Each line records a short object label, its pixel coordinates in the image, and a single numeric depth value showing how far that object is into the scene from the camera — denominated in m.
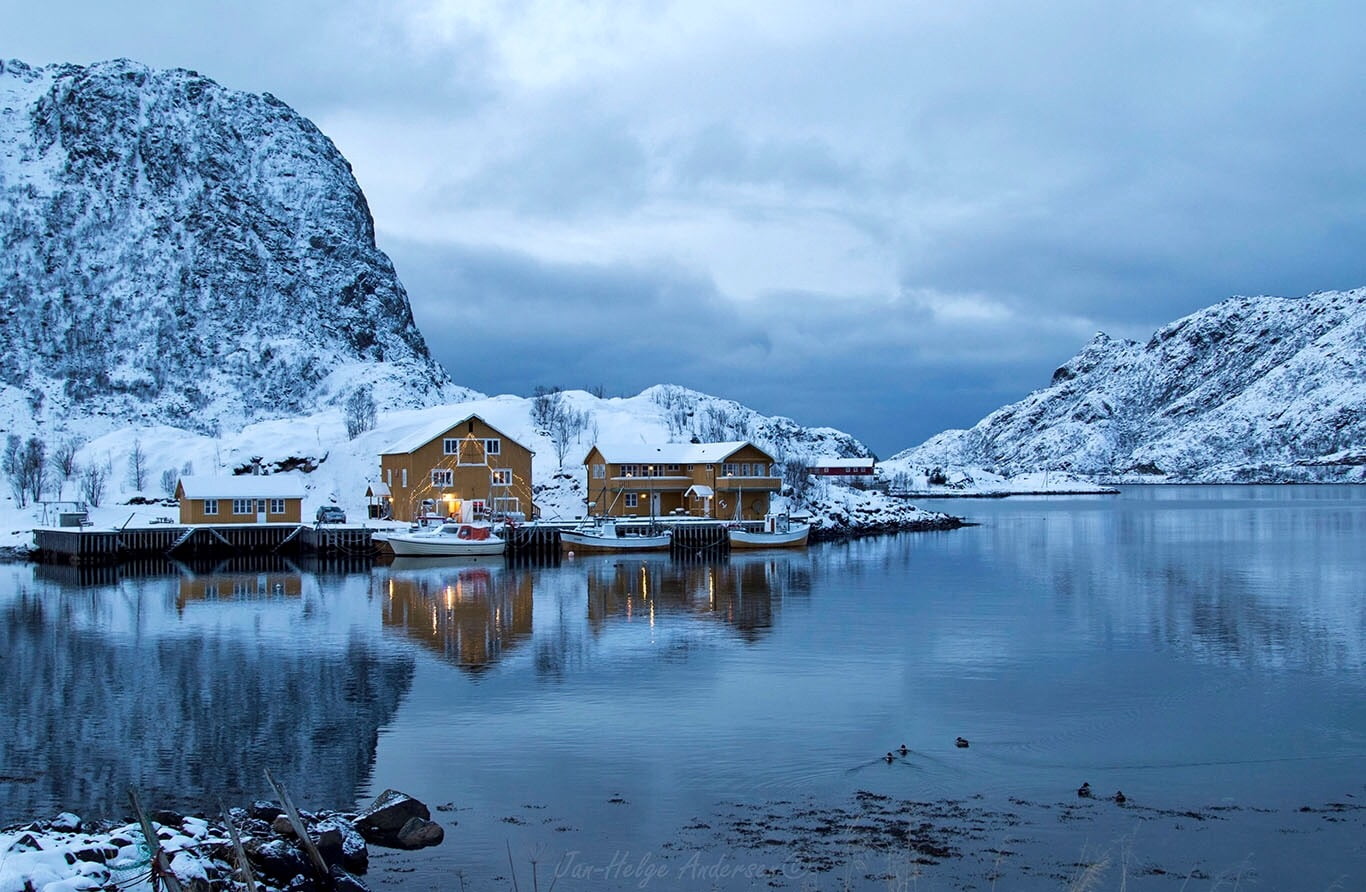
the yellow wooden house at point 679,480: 78.69
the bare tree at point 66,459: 92.19
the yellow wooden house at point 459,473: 73.32
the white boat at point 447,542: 63.75
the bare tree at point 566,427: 94.06
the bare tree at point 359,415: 97.06
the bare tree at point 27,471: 87.56
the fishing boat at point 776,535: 71.12
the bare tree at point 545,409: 102.75
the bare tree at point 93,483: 82.12
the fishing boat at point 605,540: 67.75
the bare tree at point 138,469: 90.81
